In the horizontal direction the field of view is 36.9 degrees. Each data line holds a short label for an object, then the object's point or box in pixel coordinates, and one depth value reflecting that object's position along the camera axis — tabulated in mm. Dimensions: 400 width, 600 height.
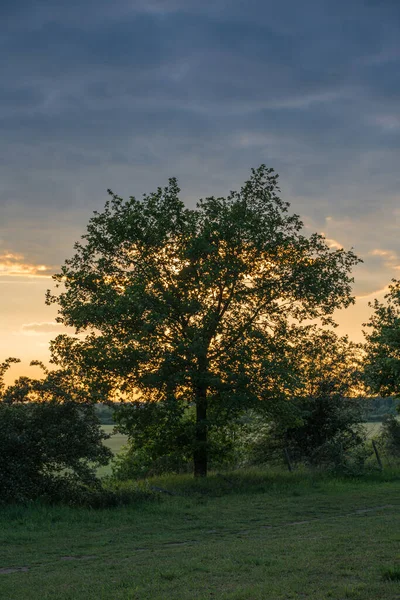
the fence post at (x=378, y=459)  33381
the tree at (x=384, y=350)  32281
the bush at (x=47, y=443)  23172
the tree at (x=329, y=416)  35781
